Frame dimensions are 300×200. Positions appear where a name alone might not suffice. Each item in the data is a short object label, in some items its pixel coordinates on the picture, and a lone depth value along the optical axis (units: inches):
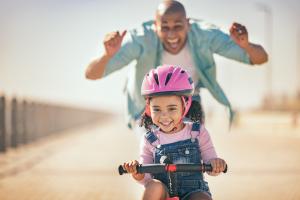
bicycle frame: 184.4
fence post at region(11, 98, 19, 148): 780.9
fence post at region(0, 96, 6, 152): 700.8
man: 239.1
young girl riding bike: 194.2
